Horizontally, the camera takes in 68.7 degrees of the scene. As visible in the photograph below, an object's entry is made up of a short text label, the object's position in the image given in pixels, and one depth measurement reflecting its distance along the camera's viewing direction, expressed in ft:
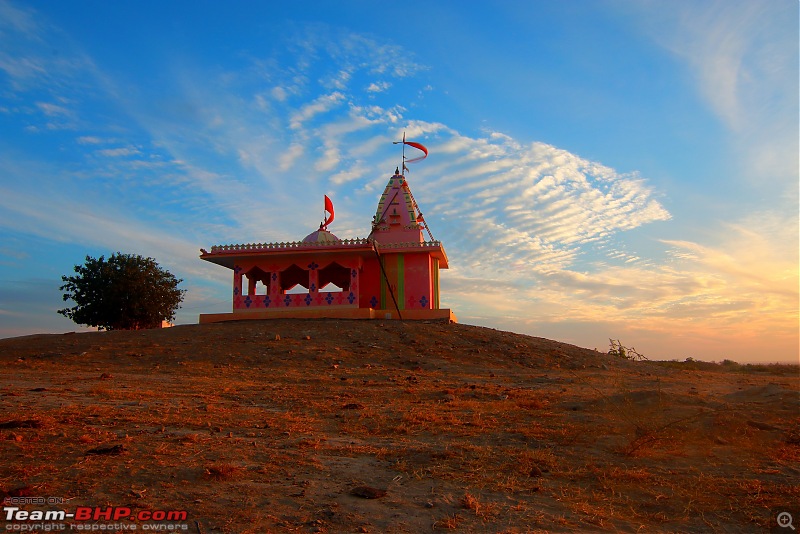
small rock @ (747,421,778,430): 26.99
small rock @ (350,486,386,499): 17.79
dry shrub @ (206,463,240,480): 18.53
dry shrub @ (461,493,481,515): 16.80
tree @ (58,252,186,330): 99.81
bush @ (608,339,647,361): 30.98
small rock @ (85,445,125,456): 20.45
